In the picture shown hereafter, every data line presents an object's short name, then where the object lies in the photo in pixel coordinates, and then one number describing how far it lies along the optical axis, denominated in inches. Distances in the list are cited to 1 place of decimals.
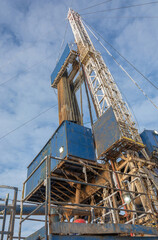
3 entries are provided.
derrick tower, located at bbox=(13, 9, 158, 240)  400.0
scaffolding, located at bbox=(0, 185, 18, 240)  226.8
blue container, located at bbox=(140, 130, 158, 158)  612.8
